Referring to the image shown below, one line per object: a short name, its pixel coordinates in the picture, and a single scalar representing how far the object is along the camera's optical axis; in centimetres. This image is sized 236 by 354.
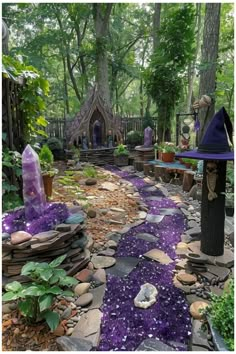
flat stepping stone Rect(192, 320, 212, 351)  163
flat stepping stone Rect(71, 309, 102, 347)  175
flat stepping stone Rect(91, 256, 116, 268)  263
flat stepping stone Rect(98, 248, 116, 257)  286
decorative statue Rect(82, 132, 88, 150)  894
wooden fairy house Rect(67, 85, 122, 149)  898
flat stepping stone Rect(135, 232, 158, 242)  326
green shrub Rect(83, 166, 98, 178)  605
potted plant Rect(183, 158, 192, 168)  624
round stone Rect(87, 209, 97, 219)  376
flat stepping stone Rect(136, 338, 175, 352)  166
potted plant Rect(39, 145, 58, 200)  409
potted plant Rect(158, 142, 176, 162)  713
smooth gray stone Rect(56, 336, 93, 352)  163
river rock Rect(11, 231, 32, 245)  218
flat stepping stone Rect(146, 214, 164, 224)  389
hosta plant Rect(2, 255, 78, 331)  167
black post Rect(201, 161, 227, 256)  257
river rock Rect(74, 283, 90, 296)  220
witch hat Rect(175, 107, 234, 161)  249
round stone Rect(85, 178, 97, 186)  543
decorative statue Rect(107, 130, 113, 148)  950
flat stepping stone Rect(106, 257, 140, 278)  251
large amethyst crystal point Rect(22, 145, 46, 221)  242
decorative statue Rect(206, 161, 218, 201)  254
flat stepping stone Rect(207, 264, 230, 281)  237
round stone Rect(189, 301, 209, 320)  191
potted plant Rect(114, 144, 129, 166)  856
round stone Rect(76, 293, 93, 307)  208
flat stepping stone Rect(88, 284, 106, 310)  207
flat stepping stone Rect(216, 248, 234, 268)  253
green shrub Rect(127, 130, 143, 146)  1013
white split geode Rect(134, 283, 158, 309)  206
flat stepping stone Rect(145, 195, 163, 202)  498
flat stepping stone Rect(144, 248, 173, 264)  276
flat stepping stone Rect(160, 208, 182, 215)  423
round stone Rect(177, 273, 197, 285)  235
